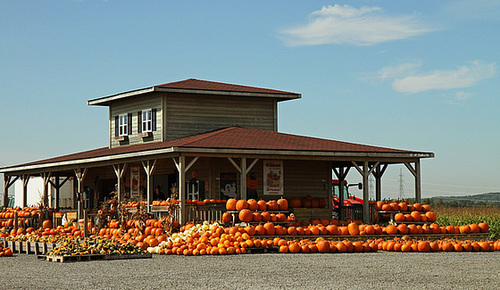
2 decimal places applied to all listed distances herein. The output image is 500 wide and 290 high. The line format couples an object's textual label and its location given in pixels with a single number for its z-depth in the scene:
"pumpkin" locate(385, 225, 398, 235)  26.58
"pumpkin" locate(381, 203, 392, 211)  28.31
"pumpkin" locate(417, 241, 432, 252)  22.92
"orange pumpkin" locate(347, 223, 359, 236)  25.88
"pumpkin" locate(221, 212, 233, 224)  25.88
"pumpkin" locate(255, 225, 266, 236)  24.78
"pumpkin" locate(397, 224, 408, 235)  26.70
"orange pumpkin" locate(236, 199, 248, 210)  25.75
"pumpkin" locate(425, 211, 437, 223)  28.06
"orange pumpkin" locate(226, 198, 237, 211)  26.06
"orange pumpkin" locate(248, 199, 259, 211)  25.98
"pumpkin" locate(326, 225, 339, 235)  25.70
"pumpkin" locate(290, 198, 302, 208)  30.70
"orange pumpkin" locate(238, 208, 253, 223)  25.31
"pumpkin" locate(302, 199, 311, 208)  31.47
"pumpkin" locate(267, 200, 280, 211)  26.63
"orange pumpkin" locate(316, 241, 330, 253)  22.58
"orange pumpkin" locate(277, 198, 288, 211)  26.81
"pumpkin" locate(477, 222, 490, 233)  27.86
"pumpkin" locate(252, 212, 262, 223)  25.61
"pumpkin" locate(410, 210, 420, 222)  27.88
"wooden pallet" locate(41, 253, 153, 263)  20.05
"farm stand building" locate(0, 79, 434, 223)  28.78
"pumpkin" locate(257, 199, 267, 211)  26.30
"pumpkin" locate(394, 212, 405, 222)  27.61
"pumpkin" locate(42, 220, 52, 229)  33.57
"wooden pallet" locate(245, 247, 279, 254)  22.61
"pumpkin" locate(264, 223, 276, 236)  24.85
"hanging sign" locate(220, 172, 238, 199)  31.25
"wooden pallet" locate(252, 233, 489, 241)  25.14
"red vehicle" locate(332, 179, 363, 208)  37.83
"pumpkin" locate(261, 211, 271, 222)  25.78
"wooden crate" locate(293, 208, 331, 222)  30.77
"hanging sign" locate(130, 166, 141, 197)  33.91
